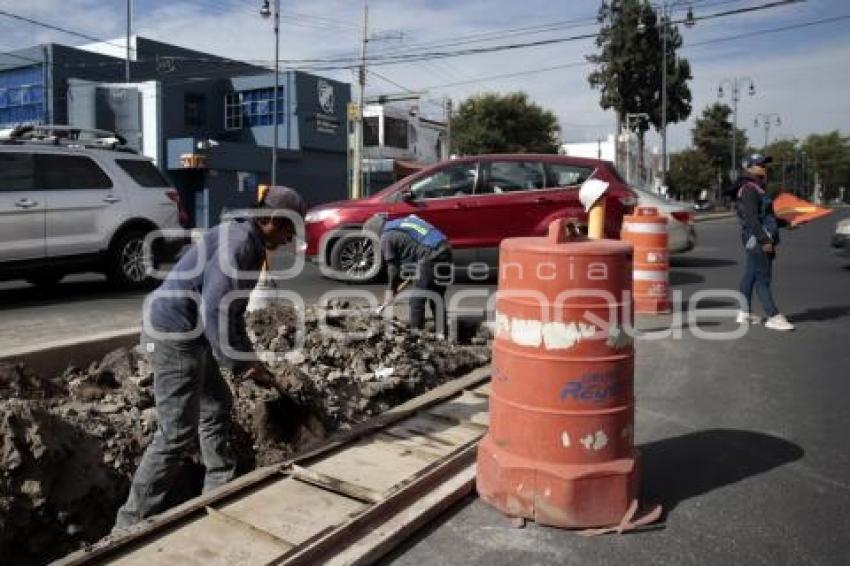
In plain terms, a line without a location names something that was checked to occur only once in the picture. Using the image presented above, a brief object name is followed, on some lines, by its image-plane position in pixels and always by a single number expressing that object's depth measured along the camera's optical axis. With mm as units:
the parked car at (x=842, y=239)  14164
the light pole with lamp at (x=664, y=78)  37406
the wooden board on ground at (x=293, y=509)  3570
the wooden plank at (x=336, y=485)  3843
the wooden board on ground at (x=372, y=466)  4148
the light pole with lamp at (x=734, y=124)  58628
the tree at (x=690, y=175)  73250
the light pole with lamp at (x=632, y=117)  43688
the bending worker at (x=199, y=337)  3803
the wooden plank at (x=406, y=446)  4491
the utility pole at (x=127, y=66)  36000
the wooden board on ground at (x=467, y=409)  5242
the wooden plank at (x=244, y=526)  3412
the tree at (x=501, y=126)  59219
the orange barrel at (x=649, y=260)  9195
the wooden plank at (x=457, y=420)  5031
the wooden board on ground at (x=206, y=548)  3264
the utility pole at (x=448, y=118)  53312
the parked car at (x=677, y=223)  12976
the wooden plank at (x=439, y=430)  4816
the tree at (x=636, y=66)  42459
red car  11000
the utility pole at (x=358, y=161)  35738
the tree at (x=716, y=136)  71562
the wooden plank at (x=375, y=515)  3238
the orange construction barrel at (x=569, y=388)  3662
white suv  9195
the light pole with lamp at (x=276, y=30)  33441
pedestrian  8258
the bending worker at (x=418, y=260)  7488
